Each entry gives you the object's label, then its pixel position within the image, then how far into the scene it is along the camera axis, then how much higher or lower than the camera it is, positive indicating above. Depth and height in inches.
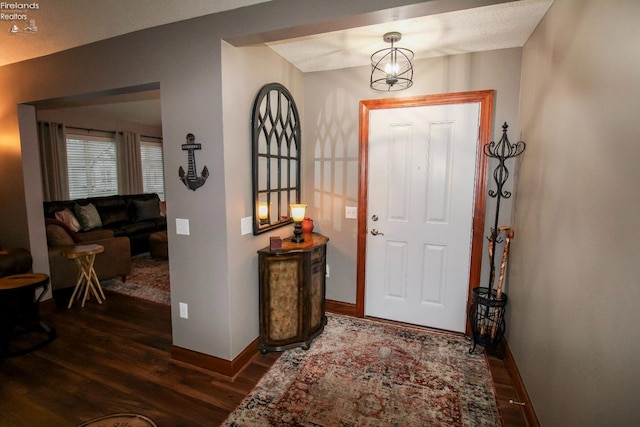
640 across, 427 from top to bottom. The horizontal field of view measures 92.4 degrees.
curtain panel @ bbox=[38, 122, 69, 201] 197.9 +11.5
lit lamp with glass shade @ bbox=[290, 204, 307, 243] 105.9 -13.8
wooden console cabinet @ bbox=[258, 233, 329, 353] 96.7 -37.3
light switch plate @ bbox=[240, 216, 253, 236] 92.7 -14.6
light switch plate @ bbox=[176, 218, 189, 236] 91.0 -14.5
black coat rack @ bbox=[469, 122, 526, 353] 95.6 -35.4
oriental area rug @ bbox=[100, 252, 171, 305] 147.8 -56.0
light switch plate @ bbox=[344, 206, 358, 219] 122.2 -13.3
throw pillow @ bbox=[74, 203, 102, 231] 196.5 -26.1
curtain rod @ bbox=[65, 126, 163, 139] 212.5 +34.3
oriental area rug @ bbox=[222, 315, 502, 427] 74.0 -57.0
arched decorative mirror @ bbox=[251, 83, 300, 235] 97.2 +7.6
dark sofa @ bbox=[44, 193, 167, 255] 198.4 -27.2
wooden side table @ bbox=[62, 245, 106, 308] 130.0 -39.7
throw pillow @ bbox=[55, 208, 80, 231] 183.7 -25.3
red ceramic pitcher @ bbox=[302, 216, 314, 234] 115.3 -17.9
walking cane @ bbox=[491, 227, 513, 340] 95.4 -27.4
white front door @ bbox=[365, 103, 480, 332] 108.0 -11.8
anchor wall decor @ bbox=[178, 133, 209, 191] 85.5 +2.2
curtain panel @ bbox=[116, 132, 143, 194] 242.2 +11.2
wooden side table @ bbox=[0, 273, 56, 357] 101.3 -48.0
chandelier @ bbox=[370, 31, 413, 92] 96.3 +39.4
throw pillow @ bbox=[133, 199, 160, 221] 233.5 -25.1
